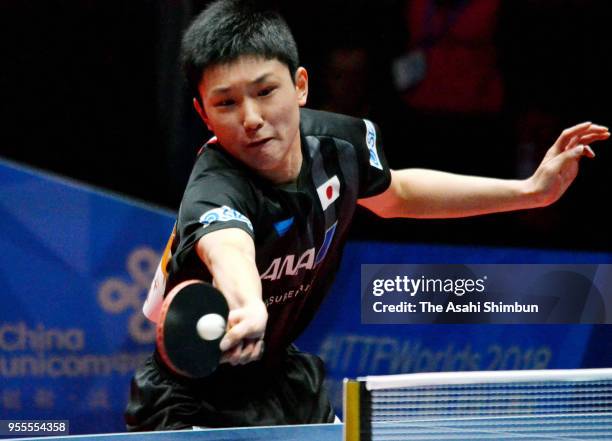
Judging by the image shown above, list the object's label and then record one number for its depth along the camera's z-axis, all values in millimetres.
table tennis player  5812
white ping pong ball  4352
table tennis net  4738
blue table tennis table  4898
